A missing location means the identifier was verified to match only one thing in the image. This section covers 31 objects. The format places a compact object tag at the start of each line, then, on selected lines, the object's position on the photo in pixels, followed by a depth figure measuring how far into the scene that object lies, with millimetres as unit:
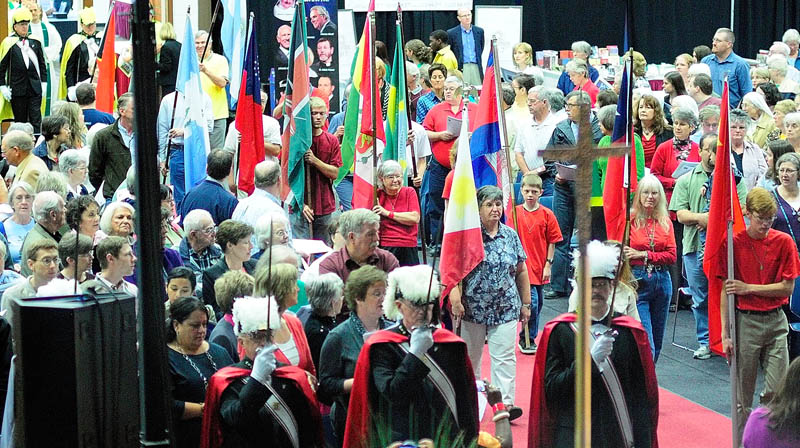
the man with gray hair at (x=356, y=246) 14102
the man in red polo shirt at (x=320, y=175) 19437
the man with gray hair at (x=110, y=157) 19562
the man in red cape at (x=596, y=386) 10750
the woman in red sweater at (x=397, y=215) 17719
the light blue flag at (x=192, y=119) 19828
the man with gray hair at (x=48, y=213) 15156
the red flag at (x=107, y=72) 22766
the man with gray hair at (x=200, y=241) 14828
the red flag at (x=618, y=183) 16344
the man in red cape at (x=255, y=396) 10187
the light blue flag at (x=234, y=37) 23250
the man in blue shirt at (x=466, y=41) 33375
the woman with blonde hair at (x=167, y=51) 24937
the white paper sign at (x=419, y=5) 37781
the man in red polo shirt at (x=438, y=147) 21703
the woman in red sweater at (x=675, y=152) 19422
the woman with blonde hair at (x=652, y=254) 16453
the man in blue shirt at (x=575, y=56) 28562
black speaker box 6664
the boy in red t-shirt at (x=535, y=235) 18594
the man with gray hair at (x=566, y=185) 20906
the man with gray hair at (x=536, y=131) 21672
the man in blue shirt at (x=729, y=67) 27609
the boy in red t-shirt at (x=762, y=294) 15078
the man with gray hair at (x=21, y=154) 18562
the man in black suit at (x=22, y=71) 28125
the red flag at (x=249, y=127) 19656
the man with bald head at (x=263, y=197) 16422
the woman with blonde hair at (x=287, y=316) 11430
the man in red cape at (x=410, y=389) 10500
